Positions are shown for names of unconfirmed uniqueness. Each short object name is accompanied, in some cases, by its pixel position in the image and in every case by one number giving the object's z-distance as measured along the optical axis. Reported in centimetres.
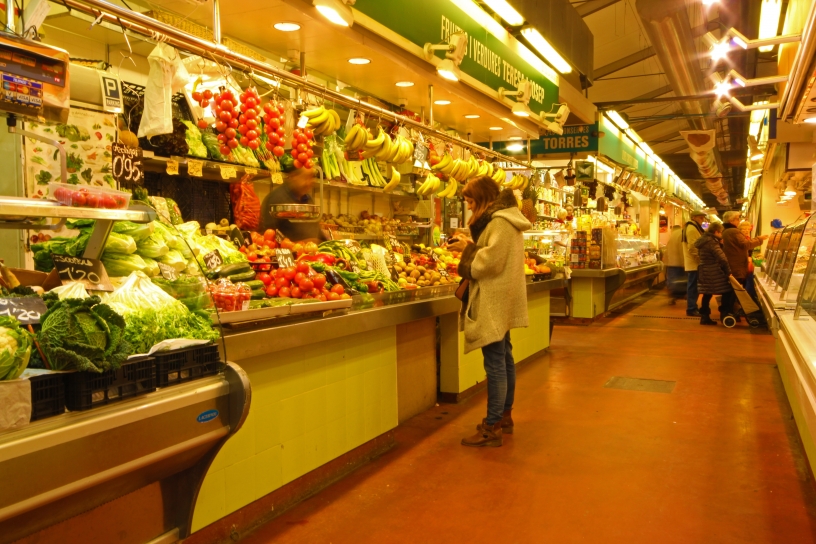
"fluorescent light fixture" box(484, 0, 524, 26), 669
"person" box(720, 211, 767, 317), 1040
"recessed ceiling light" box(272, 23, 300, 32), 505
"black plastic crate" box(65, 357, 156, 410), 193
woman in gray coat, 430
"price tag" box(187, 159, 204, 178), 444
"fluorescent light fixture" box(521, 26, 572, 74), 771
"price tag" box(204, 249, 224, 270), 366
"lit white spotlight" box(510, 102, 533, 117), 823
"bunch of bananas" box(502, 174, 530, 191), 930
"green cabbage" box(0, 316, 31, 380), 177
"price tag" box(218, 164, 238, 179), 479
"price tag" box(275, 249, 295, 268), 415
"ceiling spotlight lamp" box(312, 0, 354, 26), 441
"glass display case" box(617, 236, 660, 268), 1284
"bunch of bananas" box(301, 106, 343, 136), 504
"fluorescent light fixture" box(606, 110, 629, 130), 1445
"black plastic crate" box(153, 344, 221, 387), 220
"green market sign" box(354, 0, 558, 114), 584
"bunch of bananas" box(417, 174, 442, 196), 771
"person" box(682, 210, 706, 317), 1178
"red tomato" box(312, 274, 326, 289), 391
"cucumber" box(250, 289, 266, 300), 356
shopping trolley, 979
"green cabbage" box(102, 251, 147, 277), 289
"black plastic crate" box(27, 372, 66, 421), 183
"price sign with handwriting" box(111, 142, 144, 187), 342
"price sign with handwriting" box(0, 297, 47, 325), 198
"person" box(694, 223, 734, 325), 1036
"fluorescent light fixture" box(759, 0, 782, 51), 684
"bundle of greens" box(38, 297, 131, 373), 190
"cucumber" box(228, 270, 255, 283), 357
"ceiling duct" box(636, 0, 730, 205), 648
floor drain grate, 613
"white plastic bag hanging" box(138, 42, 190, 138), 362
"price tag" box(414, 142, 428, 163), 638
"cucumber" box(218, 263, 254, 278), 353
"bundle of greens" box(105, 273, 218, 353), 224
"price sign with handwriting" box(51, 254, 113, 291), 243
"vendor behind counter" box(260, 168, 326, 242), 574
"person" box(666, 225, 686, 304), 1379
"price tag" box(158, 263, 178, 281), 308
